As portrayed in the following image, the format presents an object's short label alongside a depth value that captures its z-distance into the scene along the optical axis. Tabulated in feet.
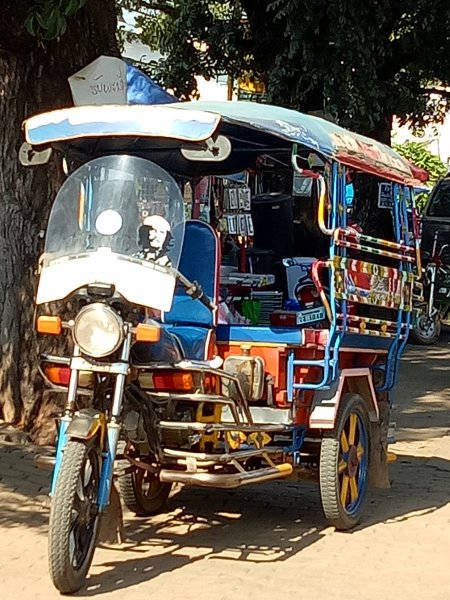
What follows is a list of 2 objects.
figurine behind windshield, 18.03
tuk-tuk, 17.35
